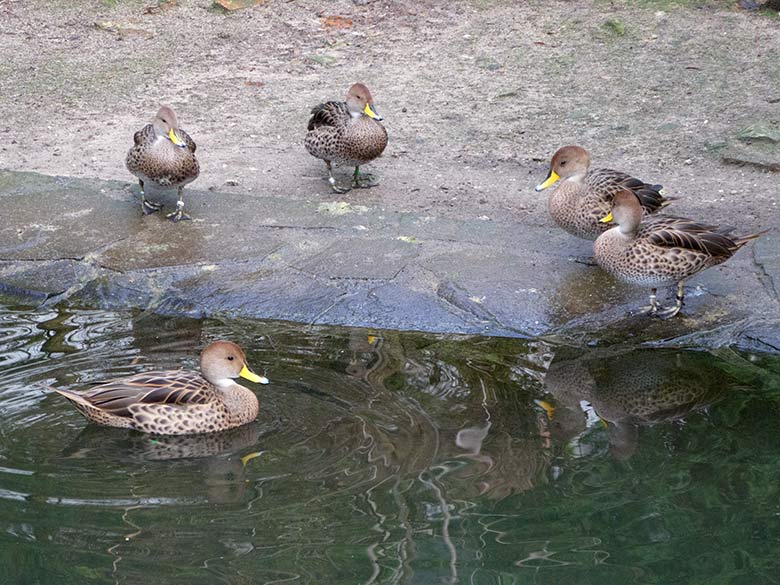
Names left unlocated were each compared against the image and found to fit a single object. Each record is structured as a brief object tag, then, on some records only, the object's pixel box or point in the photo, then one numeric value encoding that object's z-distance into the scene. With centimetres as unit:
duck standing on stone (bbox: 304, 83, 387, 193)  823
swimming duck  524
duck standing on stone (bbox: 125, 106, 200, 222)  753
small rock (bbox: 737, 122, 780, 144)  863
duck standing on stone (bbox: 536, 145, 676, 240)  691
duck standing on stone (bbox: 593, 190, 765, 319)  621
